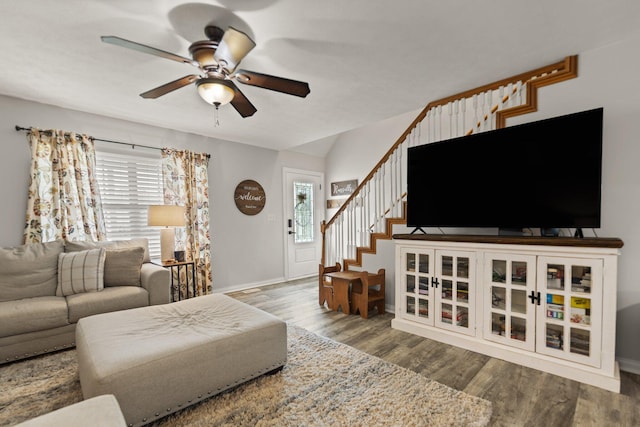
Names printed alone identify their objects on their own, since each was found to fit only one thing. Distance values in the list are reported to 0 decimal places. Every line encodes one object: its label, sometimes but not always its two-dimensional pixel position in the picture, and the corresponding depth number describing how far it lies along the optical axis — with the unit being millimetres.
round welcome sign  4758
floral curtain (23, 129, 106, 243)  3082
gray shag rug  1682
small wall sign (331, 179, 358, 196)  5719
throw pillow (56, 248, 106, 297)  2740
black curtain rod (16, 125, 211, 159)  3036
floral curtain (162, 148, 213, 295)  4008
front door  5492
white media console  1976
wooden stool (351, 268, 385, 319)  3383
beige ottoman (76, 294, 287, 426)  1516
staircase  2549
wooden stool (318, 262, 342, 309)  3691
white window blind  3609
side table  3656
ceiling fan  1818
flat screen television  2135
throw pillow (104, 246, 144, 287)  3002
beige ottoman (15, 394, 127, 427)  1034
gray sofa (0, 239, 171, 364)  2355
